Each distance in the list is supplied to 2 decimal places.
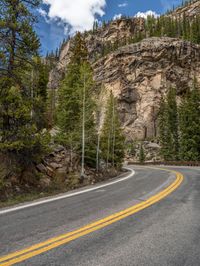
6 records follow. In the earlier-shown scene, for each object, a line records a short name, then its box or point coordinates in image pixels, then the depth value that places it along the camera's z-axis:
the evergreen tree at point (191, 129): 35.44
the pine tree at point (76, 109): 17.19
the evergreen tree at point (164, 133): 46.41
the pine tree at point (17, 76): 9.54
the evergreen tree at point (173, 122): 46.18
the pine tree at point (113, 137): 28.00
